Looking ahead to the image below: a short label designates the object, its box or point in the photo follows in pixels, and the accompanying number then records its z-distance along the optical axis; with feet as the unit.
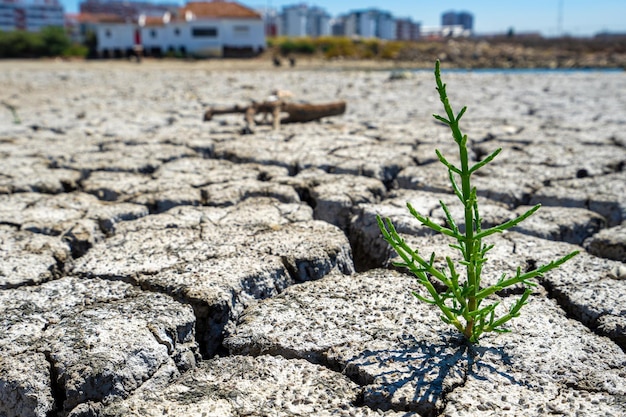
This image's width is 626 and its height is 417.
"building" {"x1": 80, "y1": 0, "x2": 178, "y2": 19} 276.76
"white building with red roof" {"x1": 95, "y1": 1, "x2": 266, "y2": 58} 82.53
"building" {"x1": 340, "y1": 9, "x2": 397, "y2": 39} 223.92
